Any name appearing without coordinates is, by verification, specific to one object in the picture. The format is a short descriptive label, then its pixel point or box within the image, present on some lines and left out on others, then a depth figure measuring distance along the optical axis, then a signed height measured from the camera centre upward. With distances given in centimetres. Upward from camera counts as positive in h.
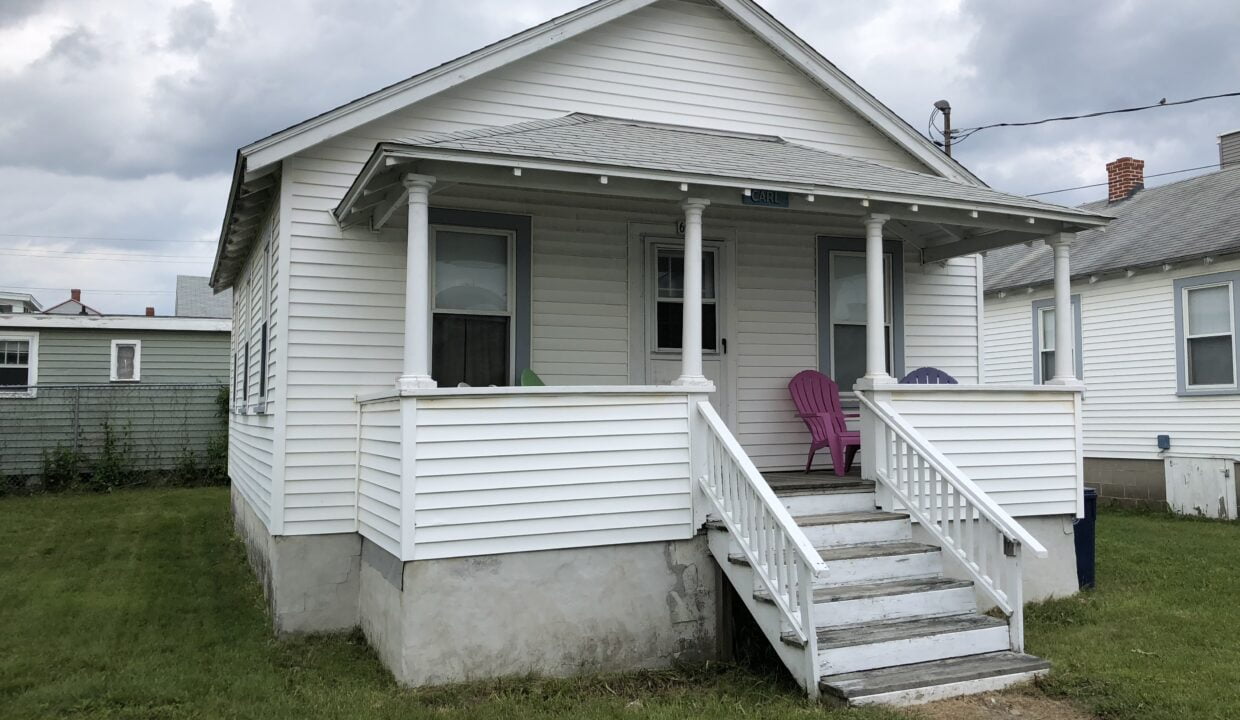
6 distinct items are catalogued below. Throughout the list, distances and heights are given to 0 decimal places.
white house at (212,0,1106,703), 600 +17
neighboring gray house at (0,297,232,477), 1800 +12
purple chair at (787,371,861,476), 806 -23
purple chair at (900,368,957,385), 909 +14
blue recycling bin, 823 -138
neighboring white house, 1328 +80
